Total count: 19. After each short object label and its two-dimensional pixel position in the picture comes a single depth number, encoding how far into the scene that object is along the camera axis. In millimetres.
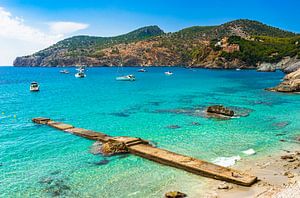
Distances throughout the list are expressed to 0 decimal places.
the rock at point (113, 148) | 26719
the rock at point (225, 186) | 19438
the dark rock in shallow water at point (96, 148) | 27291
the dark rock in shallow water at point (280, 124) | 36500
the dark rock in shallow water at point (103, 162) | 24375
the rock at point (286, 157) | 24953
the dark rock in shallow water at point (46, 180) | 20984
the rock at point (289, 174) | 21094
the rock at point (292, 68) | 119144
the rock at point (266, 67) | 162250
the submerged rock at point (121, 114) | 44666
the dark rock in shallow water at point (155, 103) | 55438
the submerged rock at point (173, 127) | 36031
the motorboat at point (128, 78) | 116706
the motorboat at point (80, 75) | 140125
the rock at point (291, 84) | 68000
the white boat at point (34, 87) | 83125
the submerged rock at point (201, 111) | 42906
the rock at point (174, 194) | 18277
